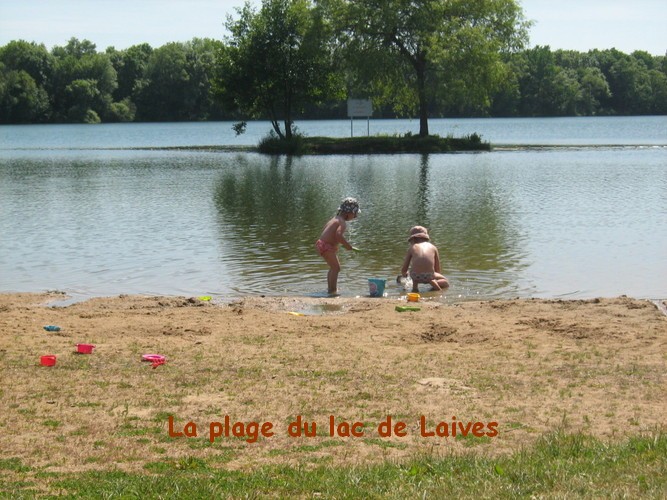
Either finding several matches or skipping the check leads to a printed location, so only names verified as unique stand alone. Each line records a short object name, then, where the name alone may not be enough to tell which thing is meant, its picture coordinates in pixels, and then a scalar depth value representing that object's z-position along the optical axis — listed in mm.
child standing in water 14664
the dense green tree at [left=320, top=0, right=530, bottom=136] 52688
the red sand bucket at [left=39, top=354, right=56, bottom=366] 8867
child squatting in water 14406
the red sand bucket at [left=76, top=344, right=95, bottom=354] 9430
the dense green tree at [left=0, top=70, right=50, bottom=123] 113625
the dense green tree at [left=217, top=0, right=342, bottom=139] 56750
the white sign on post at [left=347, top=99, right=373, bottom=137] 61625
